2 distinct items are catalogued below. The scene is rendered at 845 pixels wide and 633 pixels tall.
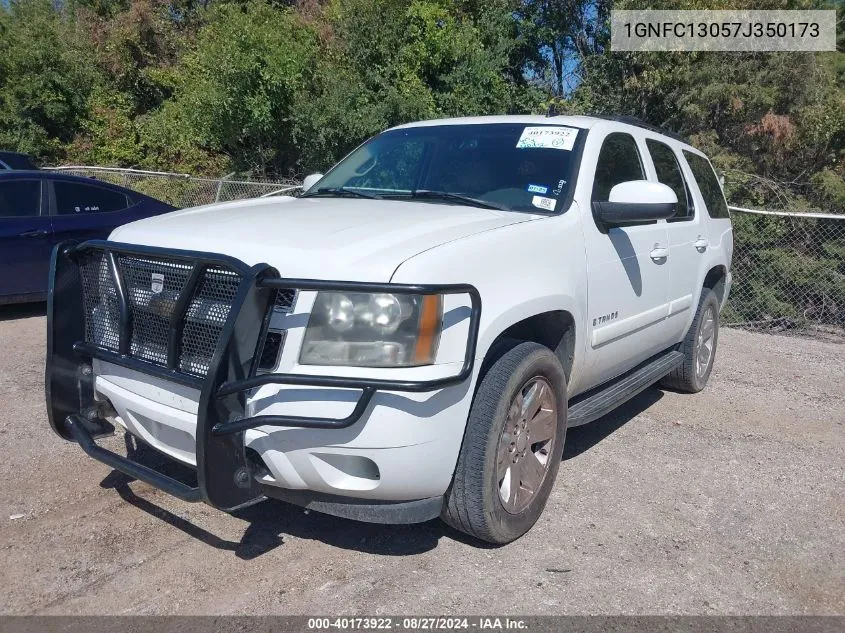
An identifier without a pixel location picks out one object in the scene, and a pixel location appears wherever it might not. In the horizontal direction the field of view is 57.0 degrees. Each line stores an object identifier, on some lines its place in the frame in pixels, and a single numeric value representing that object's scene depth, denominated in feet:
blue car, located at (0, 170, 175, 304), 25.93
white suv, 9.27
